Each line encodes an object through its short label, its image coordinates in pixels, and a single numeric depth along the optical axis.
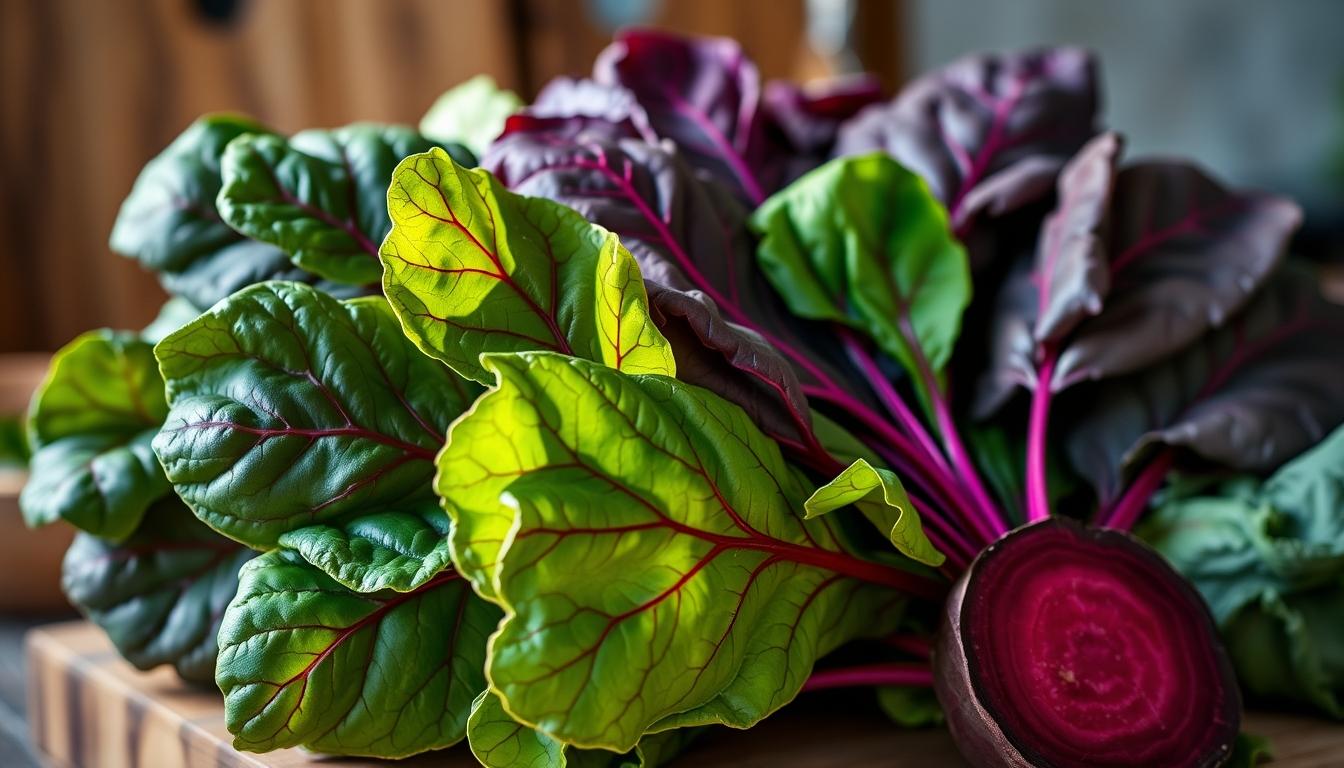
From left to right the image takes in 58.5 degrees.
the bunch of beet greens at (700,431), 0.38
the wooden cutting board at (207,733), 0.49
